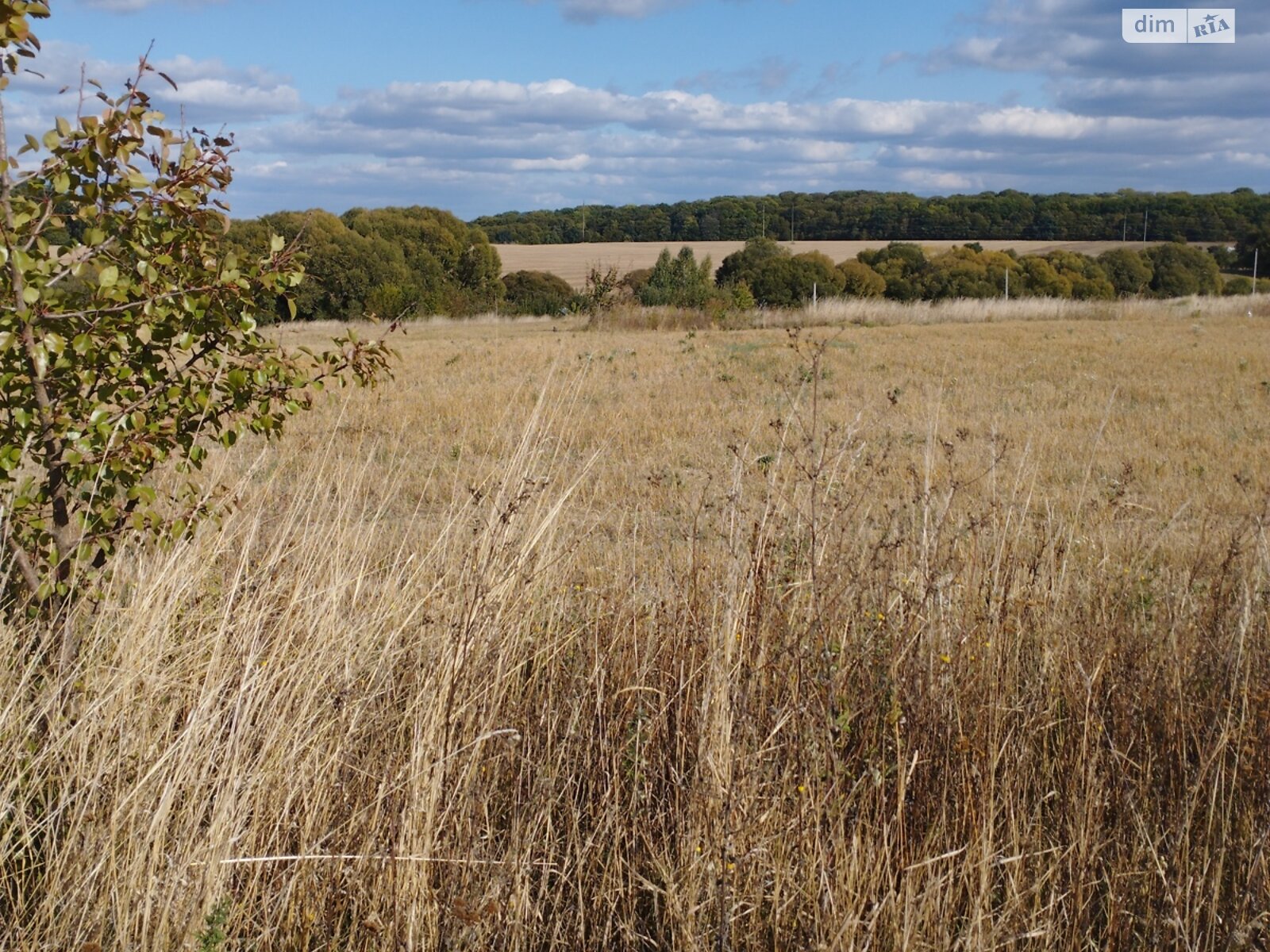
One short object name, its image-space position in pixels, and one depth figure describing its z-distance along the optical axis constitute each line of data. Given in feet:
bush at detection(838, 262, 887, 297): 138.00
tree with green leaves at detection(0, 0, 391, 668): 9.34
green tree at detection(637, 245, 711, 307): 102.17
